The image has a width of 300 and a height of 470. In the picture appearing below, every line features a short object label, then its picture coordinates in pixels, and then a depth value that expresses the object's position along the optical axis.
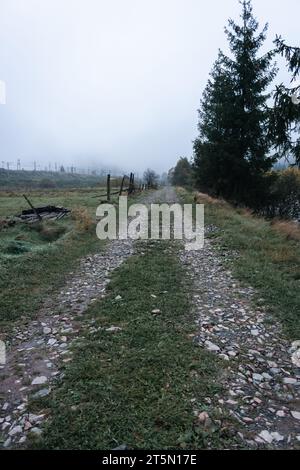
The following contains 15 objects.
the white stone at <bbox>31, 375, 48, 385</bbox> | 4.10
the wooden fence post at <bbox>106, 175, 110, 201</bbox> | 21.34
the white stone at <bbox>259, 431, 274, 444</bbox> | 3.23
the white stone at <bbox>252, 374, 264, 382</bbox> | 4.18
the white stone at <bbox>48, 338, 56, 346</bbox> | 5.05
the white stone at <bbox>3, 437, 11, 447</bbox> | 3.20
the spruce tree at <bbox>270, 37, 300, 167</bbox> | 10.93
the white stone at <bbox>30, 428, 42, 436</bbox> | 3.29
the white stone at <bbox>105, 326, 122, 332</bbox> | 5.36
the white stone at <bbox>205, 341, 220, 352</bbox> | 4.82
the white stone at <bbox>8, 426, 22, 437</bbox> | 3.33
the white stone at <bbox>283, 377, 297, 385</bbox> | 4.17
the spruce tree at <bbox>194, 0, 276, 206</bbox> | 21.16
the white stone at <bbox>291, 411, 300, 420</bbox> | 3.59
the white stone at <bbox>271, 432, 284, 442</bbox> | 3.25
